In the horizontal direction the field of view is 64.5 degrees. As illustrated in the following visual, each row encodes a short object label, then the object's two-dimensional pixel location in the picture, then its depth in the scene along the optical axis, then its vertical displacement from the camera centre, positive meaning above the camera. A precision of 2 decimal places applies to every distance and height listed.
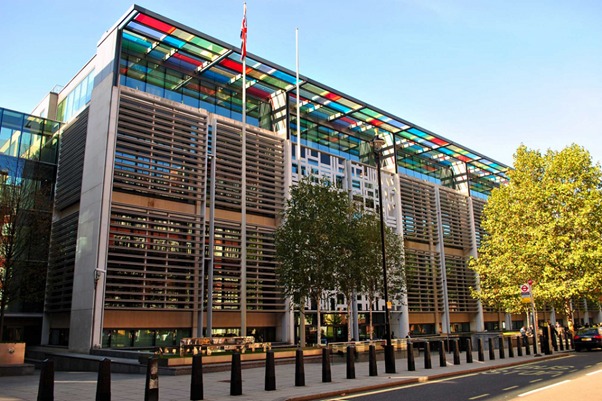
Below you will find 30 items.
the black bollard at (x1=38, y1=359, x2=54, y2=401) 9.14 -1.33
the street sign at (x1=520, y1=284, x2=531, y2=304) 26.14 +0.90
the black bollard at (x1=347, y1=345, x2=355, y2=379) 15.34 -1.71
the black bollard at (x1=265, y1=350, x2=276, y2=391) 12.60 -1.68
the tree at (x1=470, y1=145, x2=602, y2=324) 30.70 +5.11
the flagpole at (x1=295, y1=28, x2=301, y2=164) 35.40 +12.26
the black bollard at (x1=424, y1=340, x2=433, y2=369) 18.58 -1.84
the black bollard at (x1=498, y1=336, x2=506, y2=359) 23.91 -2.02
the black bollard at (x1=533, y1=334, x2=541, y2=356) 25.24 -1.88
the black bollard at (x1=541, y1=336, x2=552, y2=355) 26.48 -2.05
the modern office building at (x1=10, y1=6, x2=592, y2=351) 27.48 +7.93
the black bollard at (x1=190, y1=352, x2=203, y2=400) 10.76 -1.55
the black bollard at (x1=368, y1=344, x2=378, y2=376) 16.08 -1.78
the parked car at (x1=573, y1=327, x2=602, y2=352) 29.03 -1.89
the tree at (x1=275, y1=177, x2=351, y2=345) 27.55 +3.67
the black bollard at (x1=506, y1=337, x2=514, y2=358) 24.77 -2.25
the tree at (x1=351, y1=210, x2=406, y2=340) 29.84 +3.53
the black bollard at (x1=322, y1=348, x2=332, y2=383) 14.38 -1.74
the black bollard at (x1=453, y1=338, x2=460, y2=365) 20.13 -1.93
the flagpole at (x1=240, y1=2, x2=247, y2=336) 30.73 +5.78
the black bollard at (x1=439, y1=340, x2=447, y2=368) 19.32 -1.91
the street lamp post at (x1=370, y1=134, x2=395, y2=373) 17.19 -1.21
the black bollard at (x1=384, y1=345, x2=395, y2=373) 17.14 -1.88
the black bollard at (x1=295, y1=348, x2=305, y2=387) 13.46 -1.71
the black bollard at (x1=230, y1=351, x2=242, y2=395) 11.63 -1.63
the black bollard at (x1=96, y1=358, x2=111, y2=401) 9.45 -1.39
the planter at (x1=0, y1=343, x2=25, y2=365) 17.41 -1.51
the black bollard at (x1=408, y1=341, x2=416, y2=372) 17.84 -1.88
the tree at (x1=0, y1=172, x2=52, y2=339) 24.47 +4.04
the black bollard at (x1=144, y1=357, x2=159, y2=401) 9.95 -1.42
